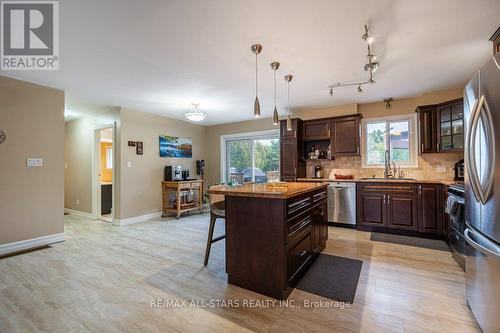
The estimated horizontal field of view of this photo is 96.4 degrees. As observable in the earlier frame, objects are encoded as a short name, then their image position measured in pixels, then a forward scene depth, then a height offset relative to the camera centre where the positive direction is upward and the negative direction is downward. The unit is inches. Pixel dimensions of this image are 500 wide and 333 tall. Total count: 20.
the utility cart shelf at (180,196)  203.6 -26.4
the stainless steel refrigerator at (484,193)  53.8 -7.2
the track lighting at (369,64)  85.4 +50.7
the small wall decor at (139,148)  192.5 +18.5
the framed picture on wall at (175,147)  216.6 +23.0
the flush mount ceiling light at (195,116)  168.4 +40.1
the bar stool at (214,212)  101.5 -20.0
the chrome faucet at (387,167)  170.6 -0.7
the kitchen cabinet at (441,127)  137.1 +25.6
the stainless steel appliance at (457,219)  92.5 -22.4
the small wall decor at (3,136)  120.4 +18.8
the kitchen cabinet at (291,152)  190.4 +13.6
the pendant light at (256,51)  94.0 +50.7
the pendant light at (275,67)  107.0 +50.3
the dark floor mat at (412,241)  128.0 -45.9
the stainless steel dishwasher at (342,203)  164.7 -27.3
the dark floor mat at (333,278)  81.2 -45.5
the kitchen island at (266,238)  75.8 -25.3
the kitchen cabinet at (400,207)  140.0 -27.4
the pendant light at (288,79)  117.5 +50.9
